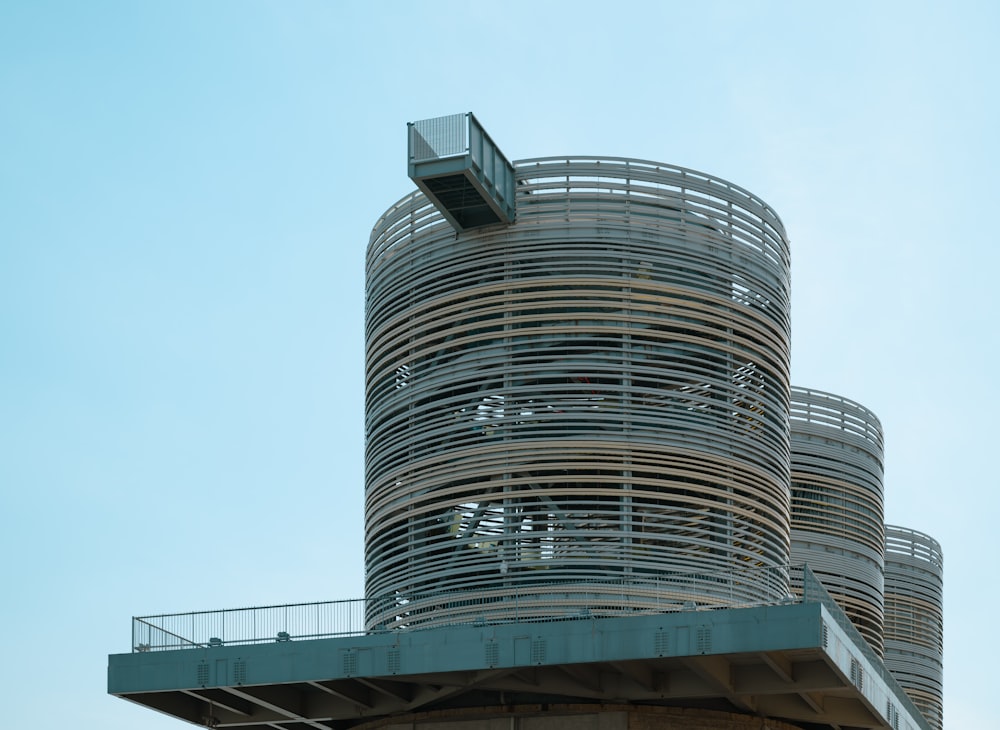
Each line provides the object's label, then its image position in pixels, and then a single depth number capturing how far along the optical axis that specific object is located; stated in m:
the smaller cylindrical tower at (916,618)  61.59
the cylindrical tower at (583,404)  35.94
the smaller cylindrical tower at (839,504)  53.44
